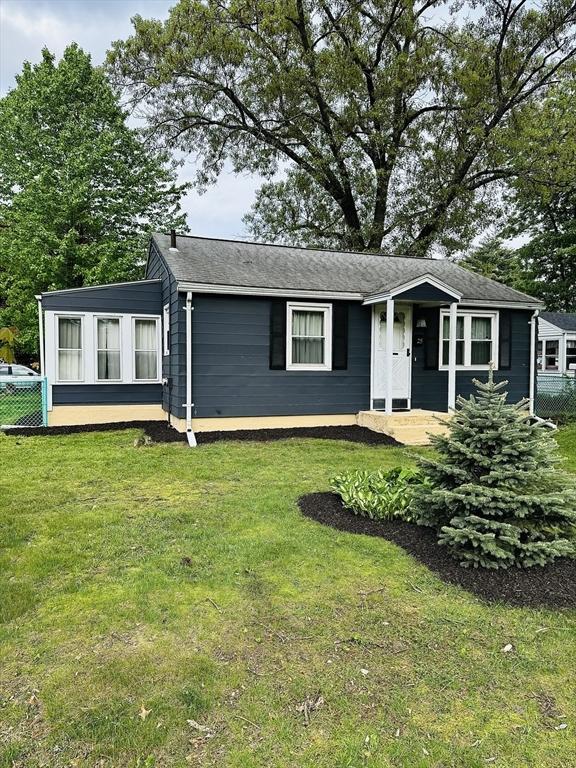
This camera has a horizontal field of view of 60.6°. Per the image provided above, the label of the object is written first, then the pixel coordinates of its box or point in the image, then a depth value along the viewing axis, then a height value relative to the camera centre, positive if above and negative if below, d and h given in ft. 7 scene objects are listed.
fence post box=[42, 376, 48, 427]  31.37 -2.19
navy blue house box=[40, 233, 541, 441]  29.89 +1.78
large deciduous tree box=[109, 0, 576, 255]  54.75 +33.06
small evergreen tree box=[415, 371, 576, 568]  10.96 -2.87
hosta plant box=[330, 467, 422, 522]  14.52 -3.87
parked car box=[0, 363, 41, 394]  29.66 -1.01
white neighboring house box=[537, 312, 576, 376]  71.15 +4.26
